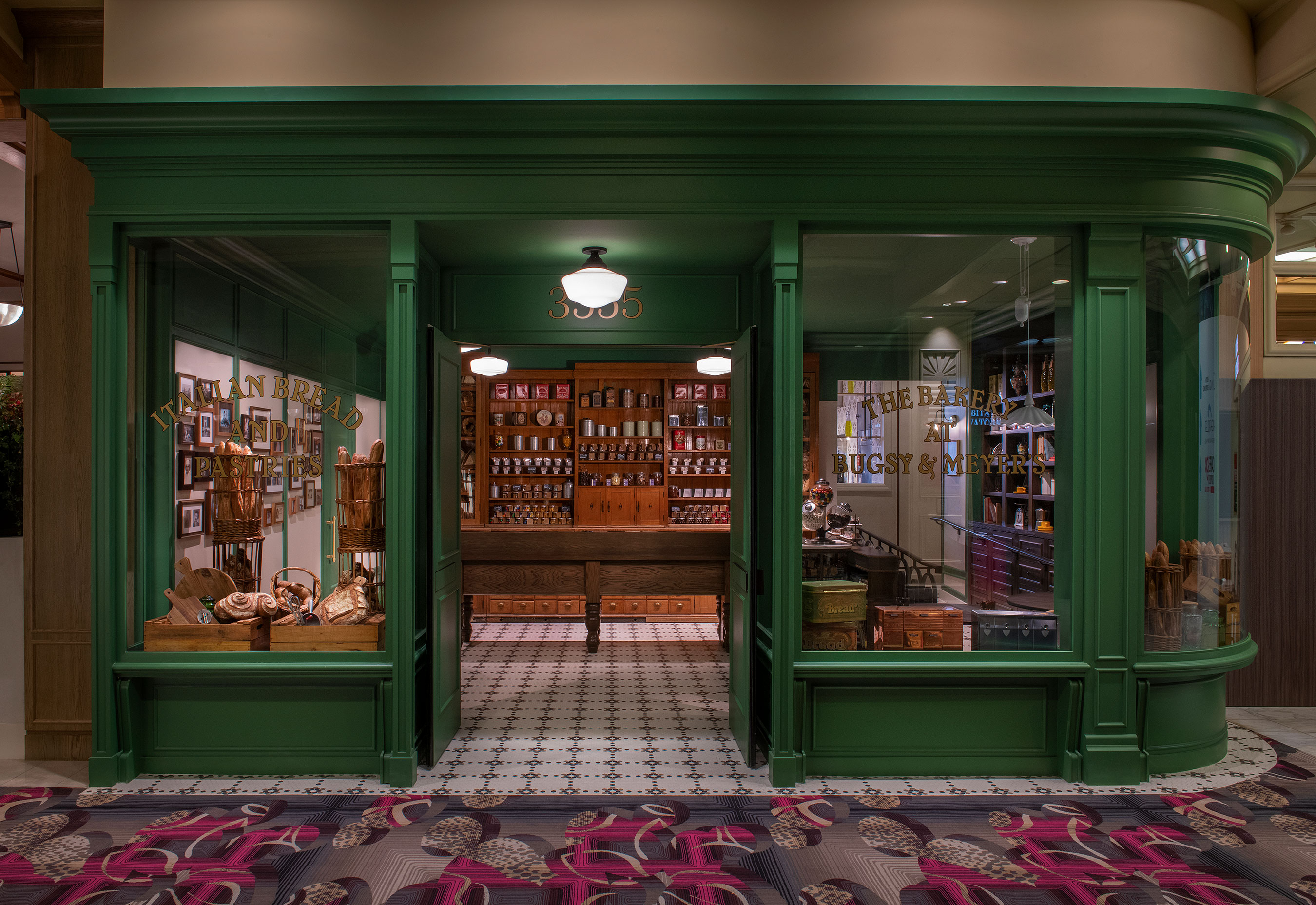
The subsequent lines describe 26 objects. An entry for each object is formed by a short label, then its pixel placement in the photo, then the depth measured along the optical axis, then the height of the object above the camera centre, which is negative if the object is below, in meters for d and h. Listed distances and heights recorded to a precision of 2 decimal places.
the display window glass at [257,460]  3.59 -0.02
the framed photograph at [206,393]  3.68 +0.33
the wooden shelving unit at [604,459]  7.98 -0.03
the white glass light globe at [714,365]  7.08 +0.90
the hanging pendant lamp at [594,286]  3.70 +0.89
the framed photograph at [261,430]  3.64 +0.14
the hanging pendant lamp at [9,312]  5.59 +1.16
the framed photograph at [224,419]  3.69 +0.19
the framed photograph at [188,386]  3.66 +0.37
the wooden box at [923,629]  3.62 -0.89
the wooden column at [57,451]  3.80 +0.03
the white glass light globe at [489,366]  7.38 +0.94
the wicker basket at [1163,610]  3.56 -0.78
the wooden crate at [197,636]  3.55 -0.89
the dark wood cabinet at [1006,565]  3.63 -0.57
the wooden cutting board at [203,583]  3.63 -0.65
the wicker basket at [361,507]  3.64 -0.26
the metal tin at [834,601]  3.63 -0.75
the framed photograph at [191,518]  3.67 -0.31
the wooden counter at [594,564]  6.13 -0.92
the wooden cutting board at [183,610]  3.57 -0.77
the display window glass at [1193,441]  3.58 +0.07
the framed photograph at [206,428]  3.68 +0.15
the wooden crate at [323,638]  3.57 -0.90
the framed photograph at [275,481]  3.67 -0.13
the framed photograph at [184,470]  3.64 -0.07
